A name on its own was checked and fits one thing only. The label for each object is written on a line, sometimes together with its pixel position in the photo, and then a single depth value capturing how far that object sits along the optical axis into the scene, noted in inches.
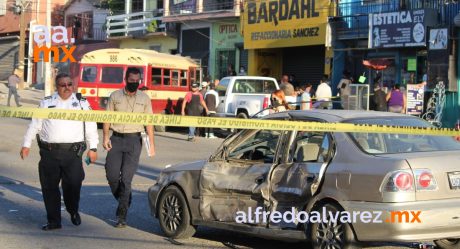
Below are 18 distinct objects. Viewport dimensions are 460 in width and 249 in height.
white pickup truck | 874.1
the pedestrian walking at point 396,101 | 784.3
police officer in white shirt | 335.0
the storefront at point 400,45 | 831.1
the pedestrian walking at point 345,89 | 828.5
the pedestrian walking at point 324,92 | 830.3
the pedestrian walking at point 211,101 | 877.2
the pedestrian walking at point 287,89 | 829.2
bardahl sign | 1002.0
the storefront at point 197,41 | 1310.3
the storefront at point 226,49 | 1225.4
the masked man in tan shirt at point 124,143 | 347.9
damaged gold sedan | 252.4
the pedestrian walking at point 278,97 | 652.1
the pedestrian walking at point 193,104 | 839.7
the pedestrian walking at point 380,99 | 786.8
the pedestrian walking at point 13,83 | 1242.0
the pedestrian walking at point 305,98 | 777.6
